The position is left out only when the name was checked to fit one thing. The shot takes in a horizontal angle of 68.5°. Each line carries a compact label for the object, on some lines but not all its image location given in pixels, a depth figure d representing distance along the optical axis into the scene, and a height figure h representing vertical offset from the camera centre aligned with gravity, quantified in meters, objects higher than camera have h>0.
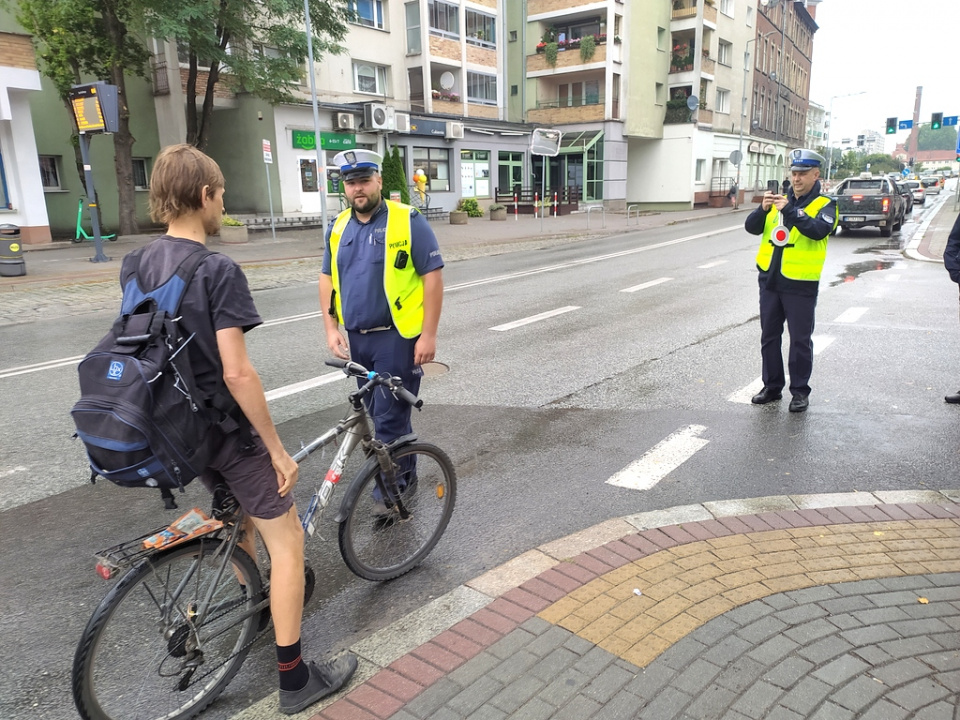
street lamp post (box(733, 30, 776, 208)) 42.84 +8.02
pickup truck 21.48 -0.73
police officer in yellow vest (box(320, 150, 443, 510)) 3.59 -0.43
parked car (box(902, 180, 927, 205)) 43.61 -0.89
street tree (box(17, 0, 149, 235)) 20.19 +4.63
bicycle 2.29 -1.42
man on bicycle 2.16 -0.52
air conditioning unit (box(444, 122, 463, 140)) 32.67 +2.85
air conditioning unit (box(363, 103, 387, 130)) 28.64 +3.19
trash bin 14.04 -0.91
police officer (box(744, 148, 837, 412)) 5.60 -0.63
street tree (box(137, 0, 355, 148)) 18.48 +4.65
